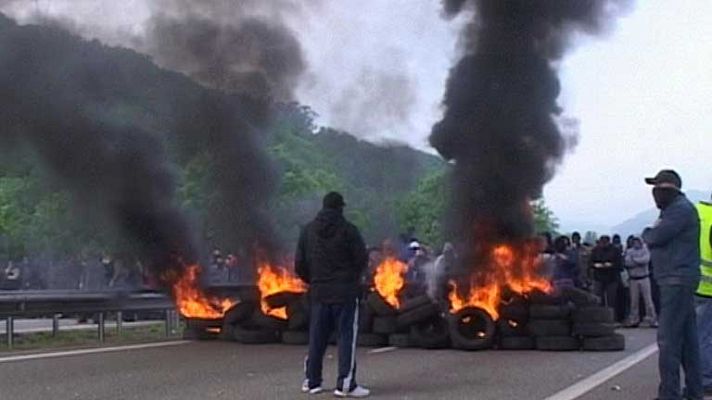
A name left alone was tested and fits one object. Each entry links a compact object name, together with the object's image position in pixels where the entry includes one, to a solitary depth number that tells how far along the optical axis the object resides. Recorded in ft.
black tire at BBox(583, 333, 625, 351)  48.85
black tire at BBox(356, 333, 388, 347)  50.93
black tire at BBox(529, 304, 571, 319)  49.21
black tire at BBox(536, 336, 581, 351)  49.16
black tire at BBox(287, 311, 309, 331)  51.29
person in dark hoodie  33.68
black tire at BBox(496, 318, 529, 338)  49.75
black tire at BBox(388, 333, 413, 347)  50.35
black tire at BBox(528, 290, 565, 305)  49.78
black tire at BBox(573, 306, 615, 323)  49.16
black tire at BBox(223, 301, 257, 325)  52.31
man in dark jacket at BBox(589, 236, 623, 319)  67.72
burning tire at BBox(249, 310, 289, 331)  51.65
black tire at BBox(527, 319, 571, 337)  49.32
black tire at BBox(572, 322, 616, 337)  49.03
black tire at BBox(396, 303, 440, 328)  50.16
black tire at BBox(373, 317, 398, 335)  50.70
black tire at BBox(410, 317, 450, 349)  49.93
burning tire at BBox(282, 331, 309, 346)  51.01
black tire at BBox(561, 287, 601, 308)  49.34
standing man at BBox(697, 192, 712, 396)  31.78
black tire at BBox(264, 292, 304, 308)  52.03
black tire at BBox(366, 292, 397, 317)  50.65
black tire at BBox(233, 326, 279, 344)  51.49
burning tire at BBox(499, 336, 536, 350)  49.55
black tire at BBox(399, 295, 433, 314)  50.52
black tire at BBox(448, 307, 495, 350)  49.21
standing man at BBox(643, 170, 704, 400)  29.55
